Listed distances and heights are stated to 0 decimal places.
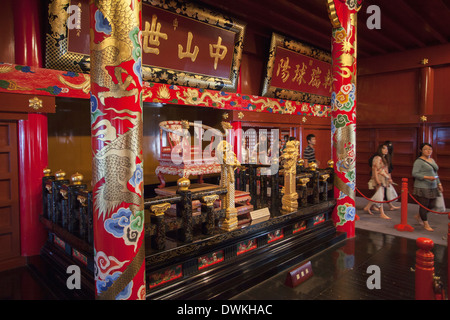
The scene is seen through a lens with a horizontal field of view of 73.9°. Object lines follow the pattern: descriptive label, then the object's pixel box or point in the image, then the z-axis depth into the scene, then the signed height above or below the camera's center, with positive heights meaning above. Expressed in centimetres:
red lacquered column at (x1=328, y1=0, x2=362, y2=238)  379 +49
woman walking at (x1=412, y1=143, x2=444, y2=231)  424 -49
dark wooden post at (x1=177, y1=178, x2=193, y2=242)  234 -48
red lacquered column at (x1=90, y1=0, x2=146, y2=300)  174 +5
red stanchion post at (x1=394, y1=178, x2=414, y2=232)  430 -99
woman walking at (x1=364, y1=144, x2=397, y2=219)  509 -51
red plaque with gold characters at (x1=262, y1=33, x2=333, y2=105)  510 +143
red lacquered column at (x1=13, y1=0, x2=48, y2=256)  284 +3
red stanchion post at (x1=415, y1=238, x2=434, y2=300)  157 -66
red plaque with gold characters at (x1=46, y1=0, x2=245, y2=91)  293 +128
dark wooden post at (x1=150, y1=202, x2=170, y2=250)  219 -56
